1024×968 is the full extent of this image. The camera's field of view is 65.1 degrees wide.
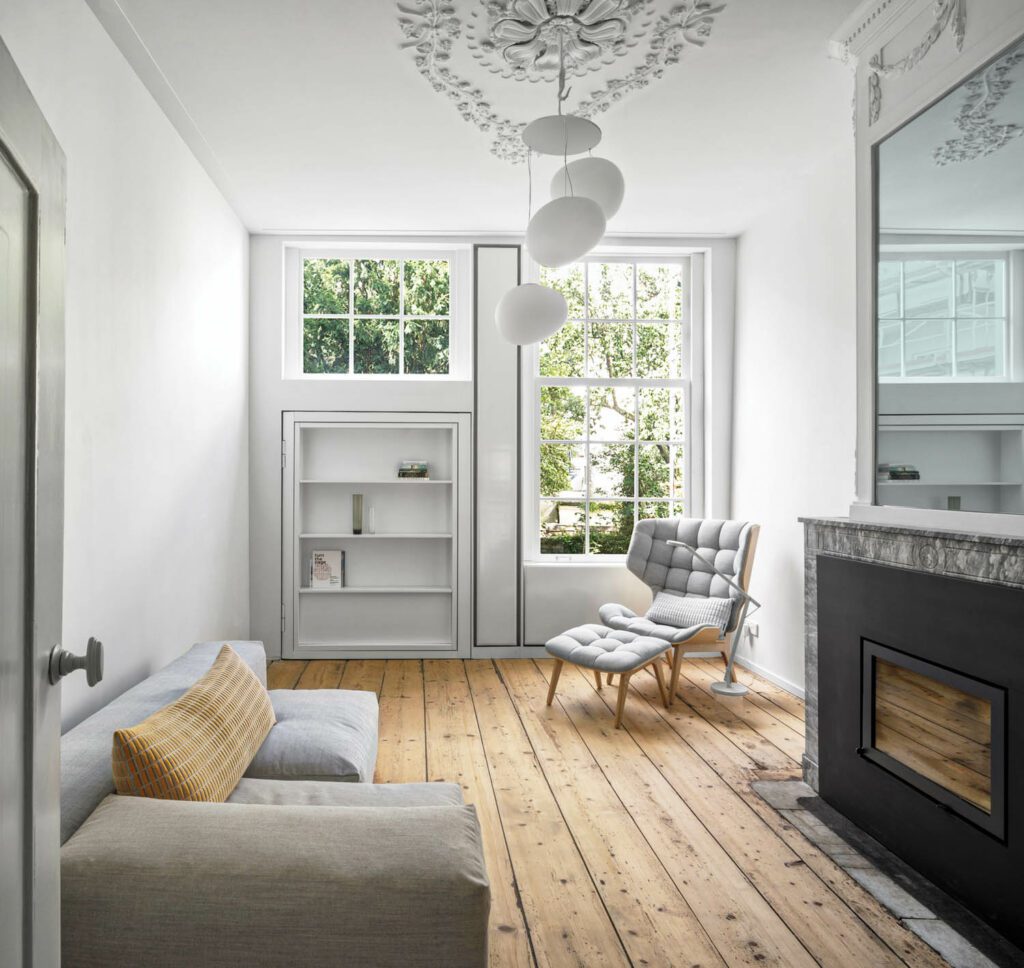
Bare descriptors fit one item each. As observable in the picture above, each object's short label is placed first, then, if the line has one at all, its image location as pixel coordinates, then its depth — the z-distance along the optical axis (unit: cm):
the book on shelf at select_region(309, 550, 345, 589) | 538
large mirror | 207
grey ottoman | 385
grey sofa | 144
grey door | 99
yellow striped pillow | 183
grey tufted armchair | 441
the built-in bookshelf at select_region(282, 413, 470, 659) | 532
